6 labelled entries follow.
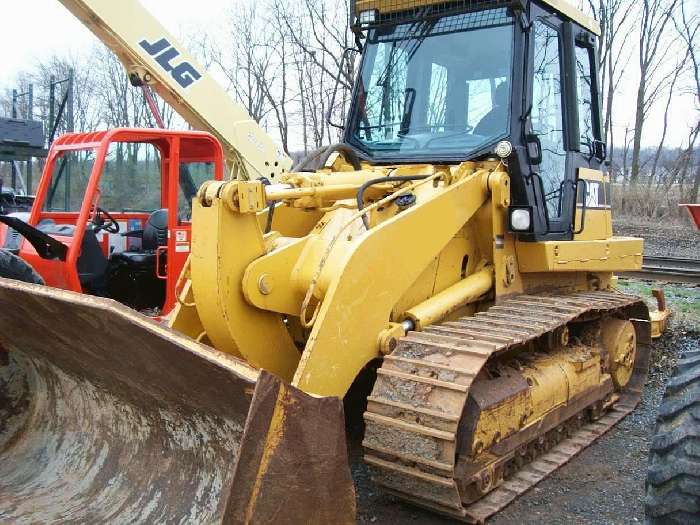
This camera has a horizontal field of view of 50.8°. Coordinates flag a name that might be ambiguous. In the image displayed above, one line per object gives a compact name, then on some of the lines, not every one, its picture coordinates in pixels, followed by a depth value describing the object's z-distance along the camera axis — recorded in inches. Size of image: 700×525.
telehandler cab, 255.8
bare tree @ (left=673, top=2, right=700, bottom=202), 1021.8
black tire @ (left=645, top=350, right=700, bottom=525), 103.1
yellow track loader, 119.6
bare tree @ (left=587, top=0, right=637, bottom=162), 1070.4
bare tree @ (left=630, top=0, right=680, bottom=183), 1067.9
